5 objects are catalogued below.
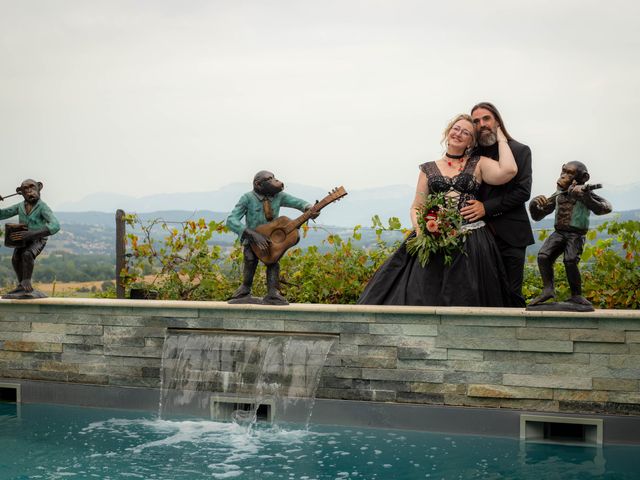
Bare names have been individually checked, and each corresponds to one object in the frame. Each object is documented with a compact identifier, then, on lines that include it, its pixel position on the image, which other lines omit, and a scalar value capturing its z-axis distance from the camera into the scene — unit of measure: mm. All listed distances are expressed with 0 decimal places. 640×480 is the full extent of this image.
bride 6281
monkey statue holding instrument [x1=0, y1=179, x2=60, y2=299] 7051
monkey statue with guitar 6480
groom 6395
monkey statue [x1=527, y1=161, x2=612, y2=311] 5648
